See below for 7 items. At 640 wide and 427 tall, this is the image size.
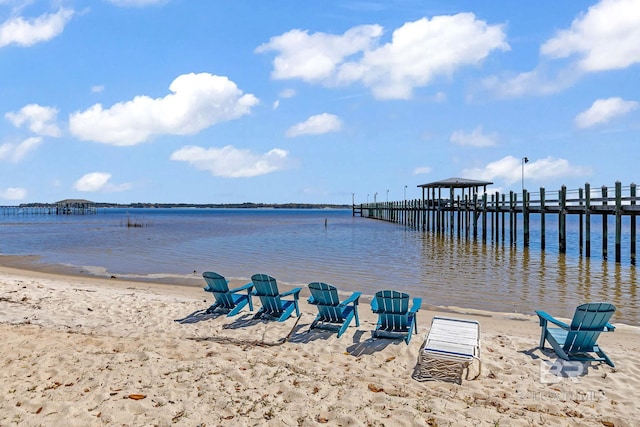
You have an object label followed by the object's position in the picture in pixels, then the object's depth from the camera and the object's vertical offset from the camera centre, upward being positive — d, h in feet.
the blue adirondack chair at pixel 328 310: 22.67 -5.34
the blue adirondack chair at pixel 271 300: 24.70 -5.28
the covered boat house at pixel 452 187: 101.55 +3.94
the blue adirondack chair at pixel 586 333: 18.08 -5.40
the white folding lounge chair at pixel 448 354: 16.42 -5.63
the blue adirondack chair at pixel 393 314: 21.28 -5.29
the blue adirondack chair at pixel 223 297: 26.05 -5.37
